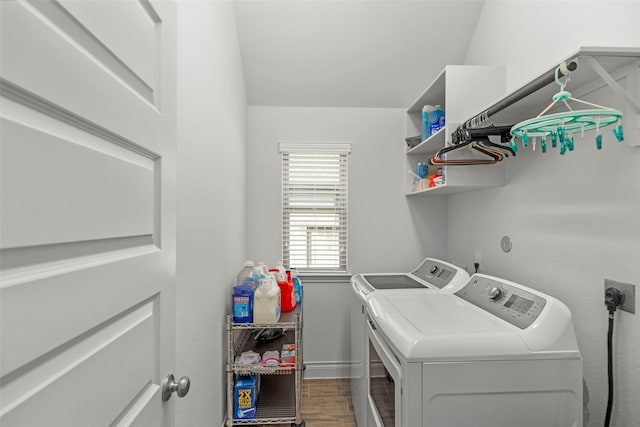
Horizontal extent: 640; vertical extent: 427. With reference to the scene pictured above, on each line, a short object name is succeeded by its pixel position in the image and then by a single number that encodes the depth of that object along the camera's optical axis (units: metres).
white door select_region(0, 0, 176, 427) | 0.37
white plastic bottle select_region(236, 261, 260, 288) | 2.02
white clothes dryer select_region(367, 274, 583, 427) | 1.09
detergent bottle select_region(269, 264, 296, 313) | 2.09
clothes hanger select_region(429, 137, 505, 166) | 1.62
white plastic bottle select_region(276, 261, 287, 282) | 2.14
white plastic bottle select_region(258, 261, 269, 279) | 2.05
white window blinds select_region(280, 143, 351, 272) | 2.68
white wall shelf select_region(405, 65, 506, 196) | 1.81
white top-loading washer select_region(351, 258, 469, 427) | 1.79
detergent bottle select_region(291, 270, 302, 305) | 2.25
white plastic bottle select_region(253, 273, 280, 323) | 1.83
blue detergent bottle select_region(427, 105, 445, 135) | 2.06
